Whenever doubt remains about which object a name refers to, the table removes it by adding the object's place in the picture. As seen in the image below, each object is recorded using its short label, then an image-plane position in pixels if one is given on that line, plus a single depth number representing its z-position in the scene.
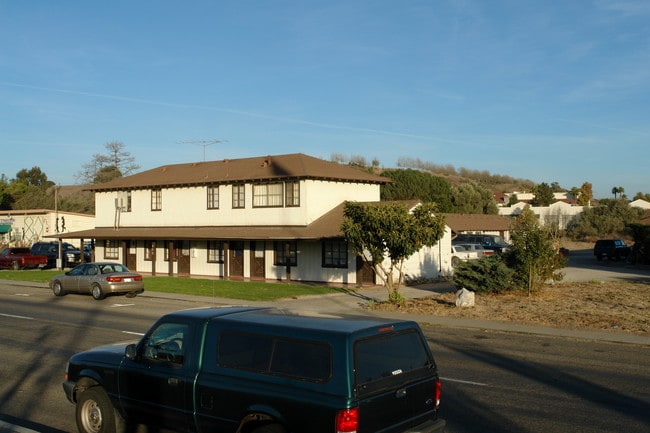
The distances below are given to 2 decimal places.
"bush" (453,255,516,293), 25.39
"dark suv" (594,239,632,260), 52.16
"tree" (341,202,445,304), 23.02
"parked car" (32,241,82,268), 51.28
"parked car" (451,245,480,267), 40.83
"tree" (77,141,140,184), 100.57
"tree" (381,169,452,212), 76.81
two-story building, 35.09
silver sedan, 28.62
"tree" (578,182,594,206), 136.49
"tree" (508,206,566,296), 25.41
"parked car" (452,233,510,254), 50.34
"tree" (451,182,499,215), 86.94
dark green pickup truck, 6.20
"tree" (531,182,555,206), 120.91
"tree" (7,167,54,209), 92.75
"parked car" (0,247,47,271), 49.50
